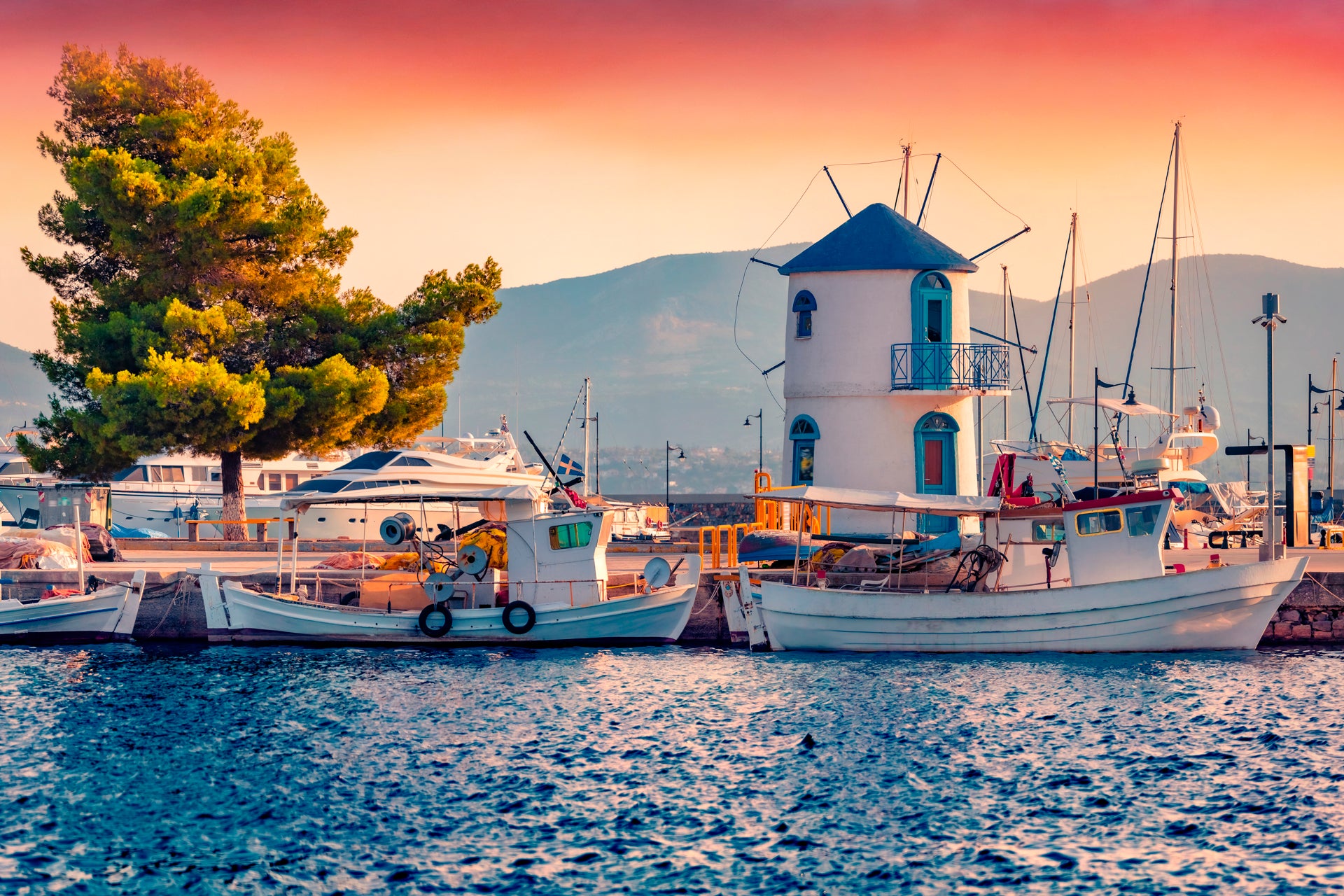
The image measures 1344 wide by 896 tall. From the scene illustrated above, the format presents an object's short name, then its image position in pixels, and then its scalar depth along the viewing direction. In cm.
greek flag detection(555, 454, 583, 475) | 3194
